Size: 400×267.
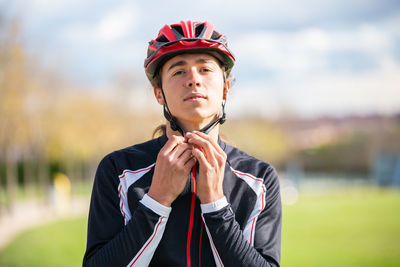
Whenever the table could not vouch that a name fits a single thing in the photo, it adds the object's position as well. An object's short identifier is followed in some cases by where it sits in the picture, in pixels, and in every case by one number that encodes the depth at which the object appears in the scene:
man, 2.36
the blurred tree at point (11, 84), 18.70
